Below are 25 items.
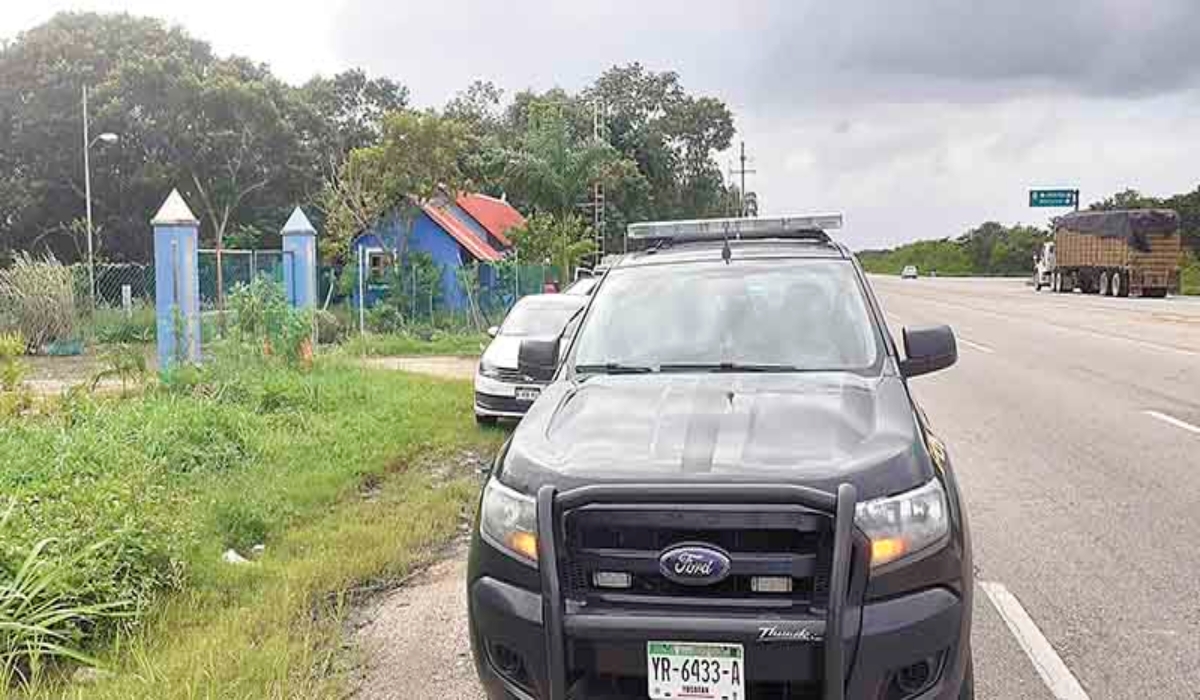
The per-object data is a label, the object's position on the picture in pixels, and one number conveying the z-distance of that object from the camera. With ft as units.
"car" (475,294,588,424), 34.42
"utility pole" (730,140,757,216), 268.35
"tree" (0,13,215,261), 117.60
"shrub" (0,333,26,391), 31.04
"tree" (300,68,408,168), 141.59
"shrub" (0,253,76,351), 66.03
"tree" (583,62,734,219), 205.98
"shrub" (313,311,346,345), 68.39
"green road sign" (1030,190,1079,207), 208.03
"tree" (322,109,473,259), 86.14
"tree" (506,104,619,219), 115.24
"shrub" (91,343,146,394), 36.32
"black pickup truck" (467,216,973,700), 10.17
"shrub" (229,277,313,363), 42.19
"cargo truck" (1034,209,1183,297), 128.26
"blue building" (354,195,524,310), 87.51
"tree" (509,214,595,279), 95.66
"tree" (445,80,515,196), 121.39
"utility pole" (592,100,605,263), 142.04
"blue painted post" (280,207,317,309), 59.11
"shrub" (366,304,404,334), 78.18
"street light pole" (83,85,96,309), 71.26
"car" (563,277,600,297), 49.02
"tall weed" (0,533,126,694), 14.55
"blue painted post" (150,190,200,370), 46.11
